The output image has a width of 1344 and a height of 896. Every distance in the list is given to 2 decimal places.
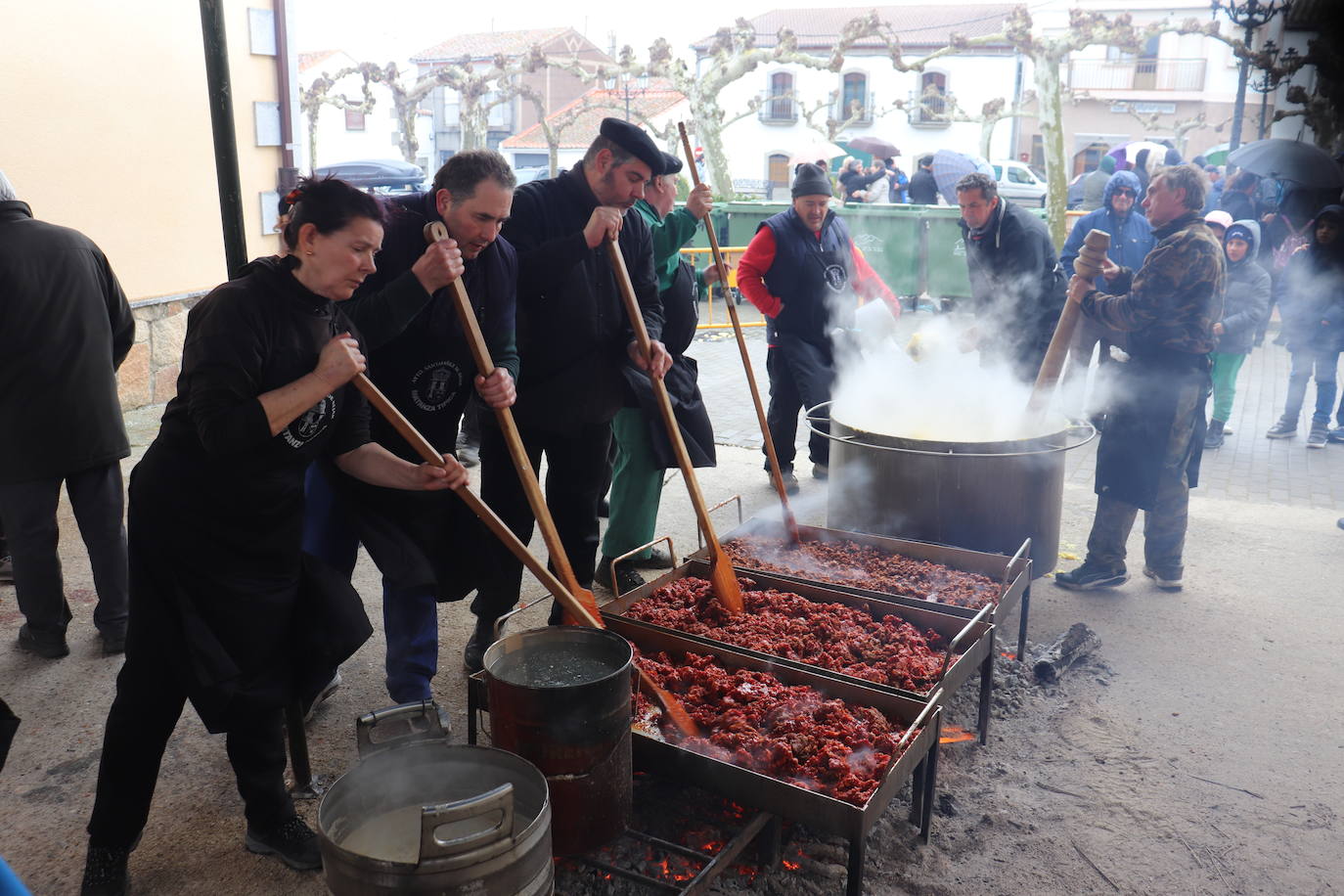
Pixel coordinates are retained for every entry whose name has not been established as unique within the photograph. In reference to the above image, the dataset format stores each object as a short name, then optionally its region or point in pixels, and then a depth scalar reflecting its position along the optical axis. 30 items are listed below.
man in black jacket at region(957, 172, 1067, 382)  6.47
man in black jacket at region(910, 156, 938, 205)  17.03
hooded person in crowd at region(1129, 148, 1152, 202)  11.72
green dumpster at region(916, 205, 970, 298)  15.34
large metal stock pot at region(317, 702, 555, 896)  2.10
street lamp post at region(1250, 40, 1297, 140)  8.62
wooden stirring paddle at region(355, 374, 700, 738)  2.82
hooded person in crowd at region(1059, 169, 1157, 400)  8.02
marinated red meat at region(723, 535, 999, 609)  4.21
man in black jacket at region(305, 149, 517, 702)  3.30
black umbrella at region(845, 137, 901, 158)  22.05
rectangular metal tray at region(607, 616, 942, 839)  2.69
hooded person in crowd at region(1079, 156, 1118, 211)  15.10
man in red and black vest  6.73
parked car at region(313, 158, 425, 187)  26.14
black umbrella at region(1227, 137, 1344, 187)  7.90
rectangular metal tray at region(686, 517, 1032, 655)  3.99
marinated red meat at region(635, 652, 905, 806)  2.93
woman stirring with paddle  2.58
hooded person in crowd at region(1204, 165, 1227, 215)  11.71
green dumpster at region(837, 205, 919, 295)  15.67
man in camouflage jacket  4.92
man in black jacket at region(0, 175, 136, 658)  4.02
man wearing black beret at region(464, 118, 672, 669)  4.16
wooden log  4.44
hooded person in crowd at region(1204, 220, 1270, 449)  7.73
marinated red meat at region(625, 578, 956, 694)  3.55
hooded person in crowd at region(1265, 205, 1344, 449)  8.30
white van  26.55
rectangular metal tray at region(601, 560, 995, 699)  3.44
